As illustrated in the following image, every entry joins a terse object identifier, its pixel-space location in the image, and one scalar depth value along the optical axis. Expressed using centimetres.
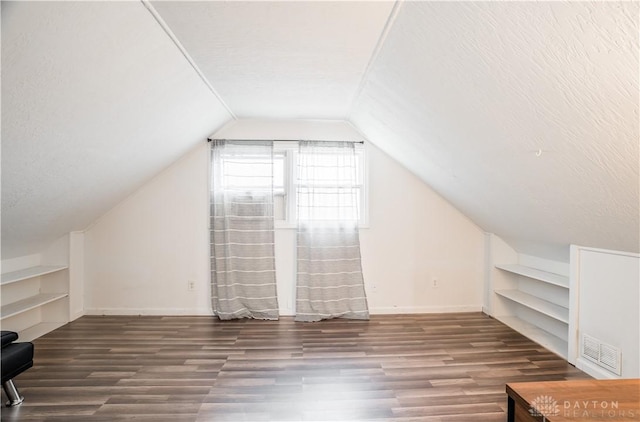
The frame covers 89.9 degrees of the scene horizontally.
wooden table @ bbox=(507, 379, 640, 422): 101
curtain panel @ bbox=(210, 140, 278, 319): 377
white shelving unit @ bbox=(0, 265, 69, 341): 302
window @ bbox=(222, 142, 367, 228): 381
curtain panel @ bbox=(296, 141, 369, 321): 380
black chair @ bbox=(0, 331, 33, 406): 194
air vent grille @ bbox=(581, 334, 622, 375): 233
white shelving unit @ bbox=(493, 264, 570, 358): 306
